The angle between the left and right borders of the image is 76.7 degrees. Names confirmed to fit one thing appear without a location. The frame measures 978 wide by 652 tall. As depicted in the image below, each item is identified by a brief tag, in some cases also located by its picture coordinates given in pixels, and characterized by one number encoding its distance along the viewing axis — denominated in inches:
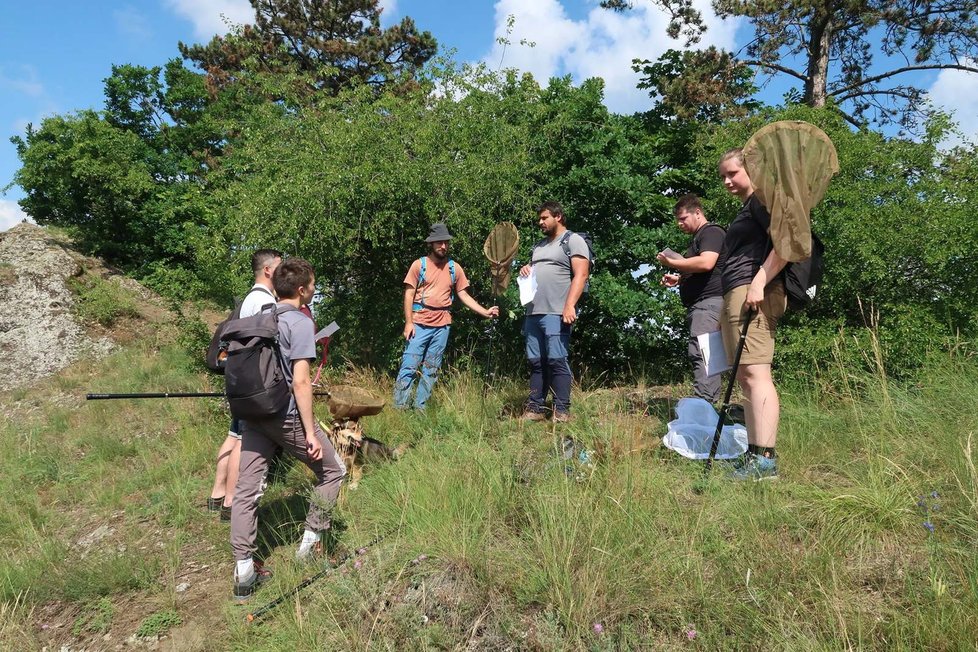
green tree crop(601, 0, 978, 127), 411.4
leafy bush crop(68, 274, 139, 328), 472.7
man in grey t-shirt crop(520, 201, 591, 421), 194.7
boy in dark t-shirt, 168.4
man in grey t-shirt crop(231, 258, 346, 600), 127.7
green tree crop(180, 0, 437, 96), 794.2
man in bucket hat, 222.8
